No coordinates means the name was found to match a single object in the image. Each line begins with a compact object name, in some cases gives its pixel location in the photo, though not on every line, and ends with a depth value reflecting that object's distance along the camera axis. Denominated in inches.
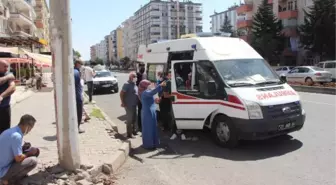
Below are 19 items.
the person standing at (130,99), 323.3
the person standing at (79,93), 310.3
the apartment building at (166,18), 5467.5
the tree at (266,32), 1715.1
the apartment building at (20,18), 1812.3
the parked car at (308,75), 891.4
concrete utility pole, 193.6
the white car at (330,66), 1014.4
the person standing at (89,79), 609.2
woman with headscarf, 280.8
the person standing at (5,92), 208.7
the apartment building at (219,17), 5440.9
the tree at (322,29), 1473.9
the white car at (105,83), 844.0
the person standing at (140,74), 431.8
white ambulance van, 257.0
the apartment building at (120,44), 7204.7
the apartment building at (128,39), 6471.5
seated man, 175.3
